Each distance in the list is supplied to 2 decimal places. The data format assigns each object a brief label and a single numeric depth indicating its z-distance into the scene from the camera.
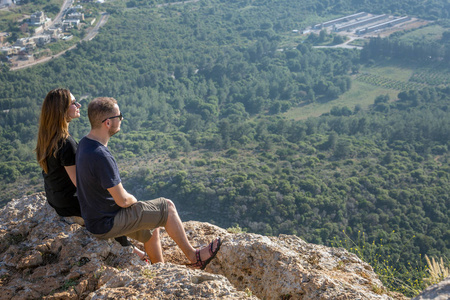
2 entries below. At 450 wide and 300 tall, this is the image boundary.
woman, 3.46
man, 3.12
